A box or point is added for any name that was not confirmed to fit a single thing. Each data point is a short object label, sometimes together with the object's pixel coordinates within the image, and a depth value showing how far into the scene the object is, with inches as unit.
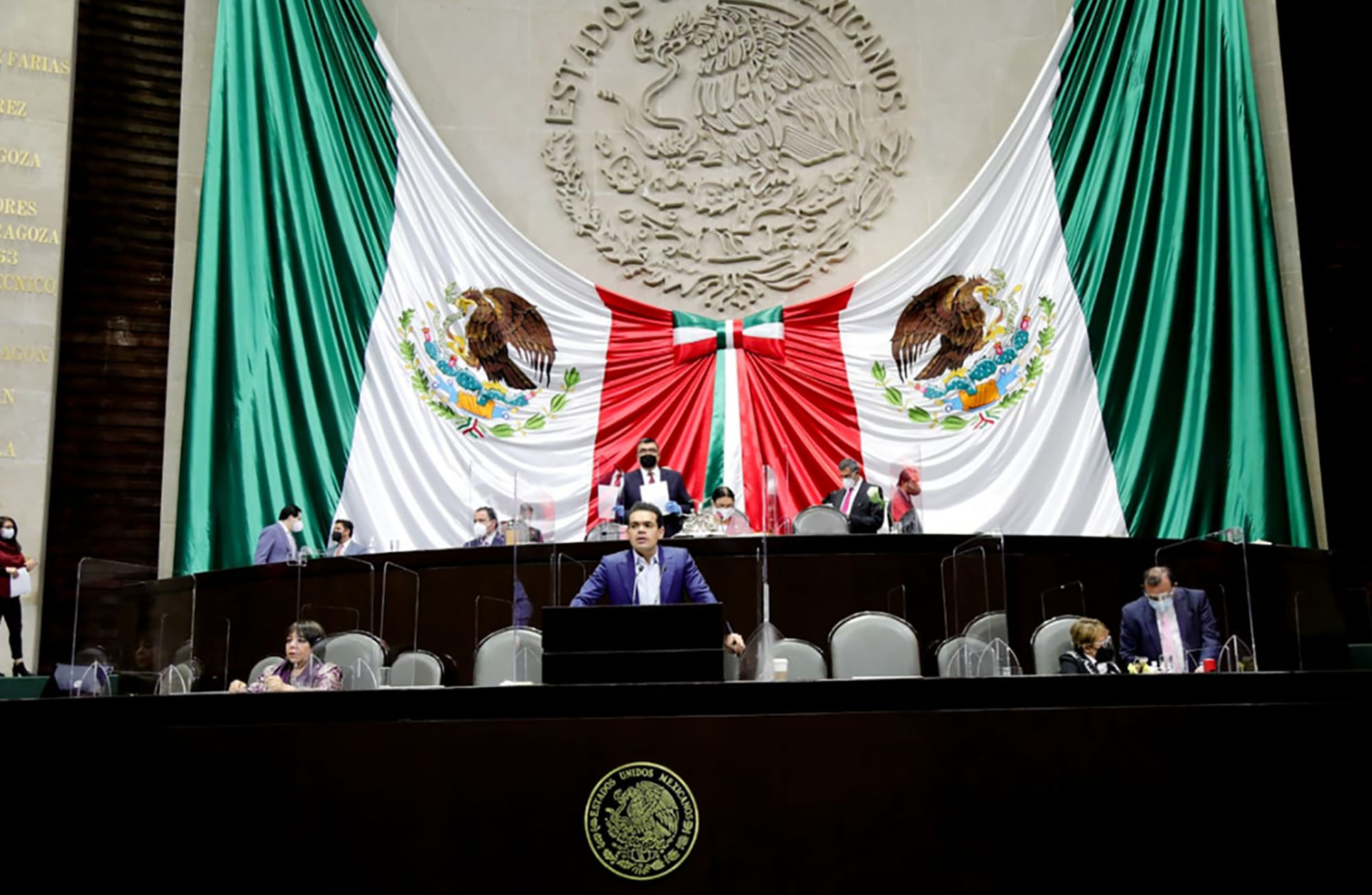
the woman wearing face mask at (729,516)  346.3
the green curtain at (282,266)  388.5
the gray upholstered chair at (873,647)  236.8
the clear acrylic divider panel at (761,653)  202.8
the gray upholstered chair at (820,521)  343.3
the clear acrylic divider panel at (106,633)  253.6
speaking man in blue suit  227.9
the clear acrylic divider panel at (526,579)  241.1
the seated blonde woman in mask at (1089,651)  233.9
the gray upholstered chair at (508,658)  241.1
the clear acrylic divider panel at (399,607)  305.4
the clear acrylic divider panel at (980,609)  220.2
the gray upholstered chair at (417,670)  248.1
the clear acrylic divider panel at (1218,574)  297.7
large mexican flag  392.2
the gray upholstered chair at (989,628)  219.0
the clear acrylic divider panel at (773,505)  320.1
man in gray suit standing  365.4
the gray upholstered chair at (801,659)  232.7
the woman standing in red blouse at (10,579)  356.5
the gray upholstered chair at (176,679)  254.1
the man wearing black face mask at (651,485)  361.1
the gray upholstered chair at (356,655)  249.6
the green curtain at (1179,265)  387.2
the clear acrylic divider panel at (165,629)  255.0
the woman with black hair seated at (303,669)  233.8
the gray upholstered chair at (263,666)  263.7
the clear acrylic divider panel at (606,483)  370.0
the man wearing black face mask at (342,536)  379.9
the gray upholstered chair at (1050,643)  251.6
